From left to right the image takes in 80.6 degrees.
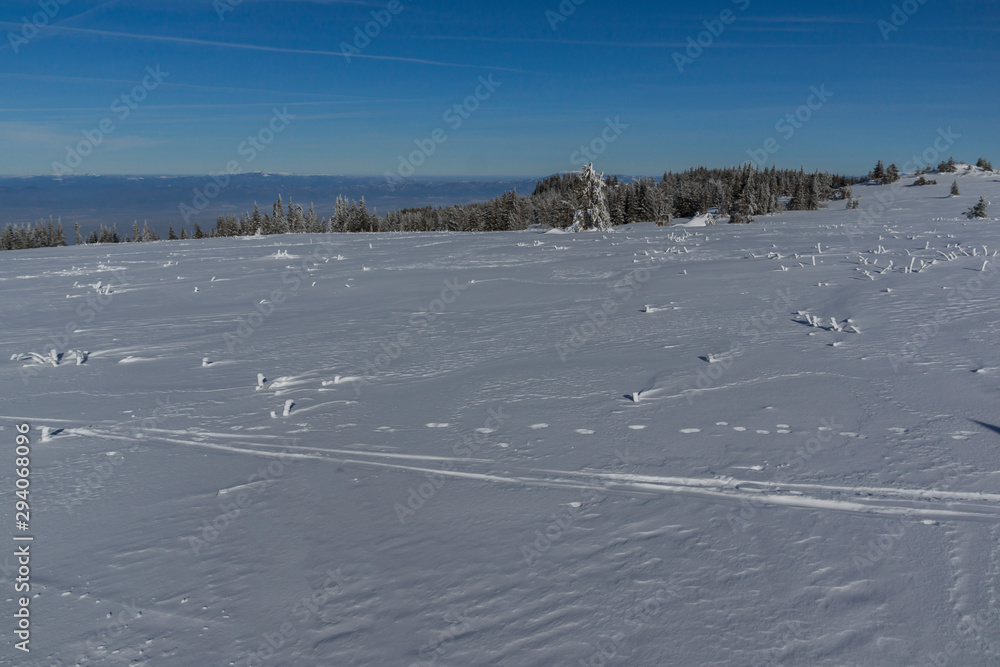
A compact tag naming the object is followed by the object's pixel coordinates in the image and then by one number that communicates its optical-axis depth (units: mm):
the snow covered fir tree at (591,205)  39156
